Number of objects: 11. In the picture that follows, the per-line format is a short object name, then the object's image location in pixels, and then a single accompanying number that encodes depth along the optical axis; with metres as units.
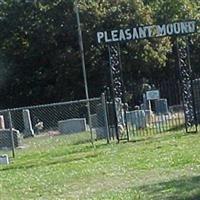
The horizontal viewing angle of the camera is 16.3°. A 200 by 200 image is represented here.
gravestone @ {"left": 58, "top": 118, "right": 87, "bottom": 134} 28.41
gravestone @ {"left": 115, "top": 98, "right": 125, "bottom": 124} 21.72
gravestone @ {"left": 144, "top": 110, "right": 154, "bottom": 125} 26.70
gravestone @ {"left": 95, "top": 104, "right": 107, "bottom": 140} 23.61
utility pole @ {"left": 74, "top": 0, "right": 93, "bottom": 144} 40.34
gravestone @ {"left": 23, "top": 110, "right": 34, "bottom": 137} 31.83
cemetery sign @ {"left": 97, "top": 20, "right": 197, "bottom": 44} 20.61
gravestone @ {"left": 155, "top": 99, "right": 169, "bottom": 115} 32.78
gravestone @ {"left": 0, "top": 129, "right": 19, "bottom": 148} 23.45
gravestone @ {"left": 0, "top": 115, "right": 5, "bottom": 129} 31.31
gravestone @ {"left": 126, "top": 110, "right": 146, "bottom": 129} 25.86
